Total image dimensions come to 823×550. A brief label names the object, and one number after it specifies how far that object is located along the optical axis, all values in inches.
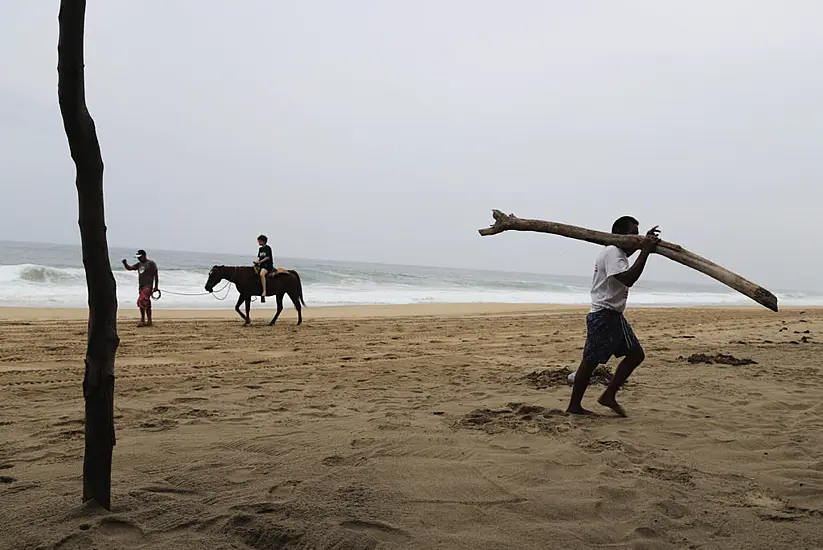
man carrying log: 201.6
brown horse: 540.1
